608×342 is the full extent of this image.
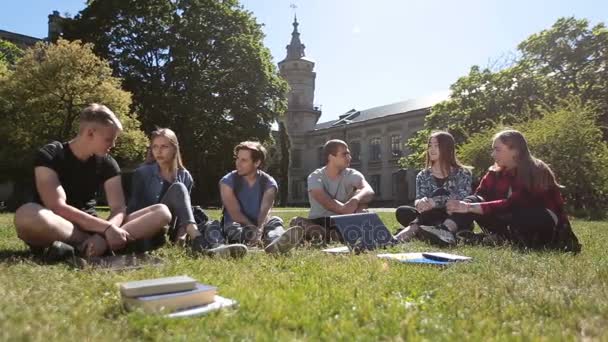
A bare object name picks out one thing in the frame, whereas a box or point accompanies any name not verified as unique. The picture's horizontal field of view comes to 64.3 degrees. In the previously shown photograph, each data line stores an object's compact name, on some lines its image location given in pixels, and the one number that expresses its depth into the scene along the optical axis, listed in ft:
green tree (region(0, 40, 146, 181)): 56.59
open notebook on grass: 10.98
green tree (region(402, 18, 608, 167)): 68.13
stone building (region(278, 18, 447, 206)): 133.18
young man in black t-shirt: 11.20
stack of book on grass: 6.40
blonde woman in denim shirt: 13.20
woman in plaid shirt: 15.17
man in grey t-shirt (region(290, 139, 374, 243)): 16.69
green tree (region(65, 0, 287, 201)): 74.38
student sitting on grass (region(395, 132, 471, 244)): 16.97
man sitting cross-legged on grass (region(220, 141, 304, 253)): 15.12
